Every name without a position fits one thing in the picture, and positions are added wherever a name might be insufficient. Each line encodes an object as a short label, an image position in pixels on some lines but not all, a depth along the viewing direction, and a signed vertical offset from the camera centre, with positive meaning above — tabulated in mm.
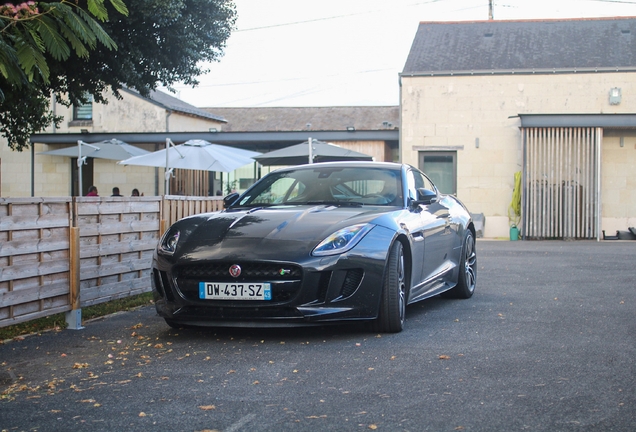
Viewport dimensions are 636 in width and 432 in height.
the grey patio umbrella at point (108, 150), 22770 +1237
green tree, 12086 +2245
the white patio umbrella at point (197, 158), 19656 +898
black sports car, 6027 -499
